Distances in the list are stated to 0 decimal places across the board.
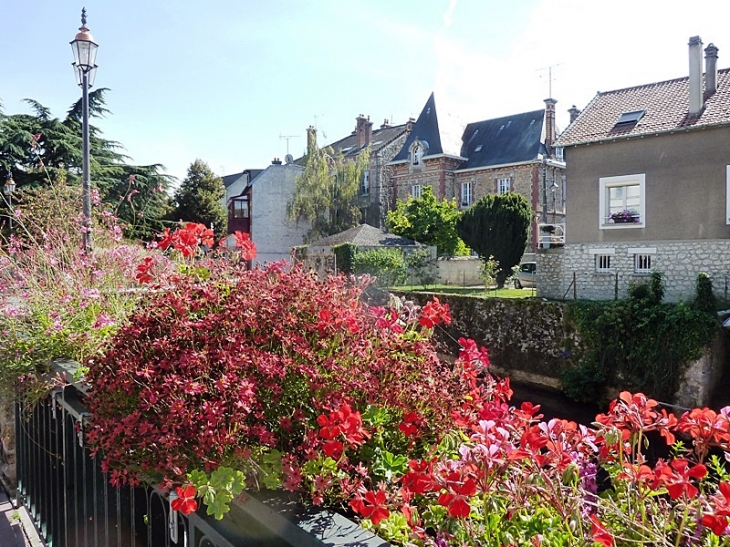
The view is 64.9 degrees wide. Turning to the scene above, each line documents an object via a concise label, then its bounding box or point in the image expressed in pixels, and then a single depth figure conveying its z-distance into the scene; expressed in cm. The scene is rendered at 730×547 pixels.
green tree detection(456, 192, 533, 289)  2522
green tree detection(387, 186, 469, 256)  3042
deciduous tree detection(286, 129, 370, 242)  3672
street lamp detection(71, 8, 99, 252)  696
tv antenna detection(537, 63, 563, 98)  3369
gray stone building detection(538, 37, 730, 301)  1702
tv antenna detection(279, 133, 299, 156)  4330
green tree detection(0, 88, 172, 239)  2241
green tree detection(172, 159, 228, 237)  3881
